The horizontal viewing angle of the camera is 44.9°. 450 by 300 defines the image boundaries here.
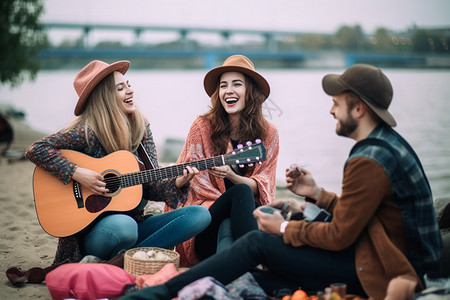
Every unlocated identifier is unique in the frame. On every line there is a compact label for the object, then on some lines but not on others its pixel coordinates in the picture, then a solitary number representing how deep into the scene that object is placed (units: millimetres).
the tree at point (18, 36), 13793
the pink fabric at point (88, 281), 2932
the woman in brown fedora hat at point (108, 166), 3490
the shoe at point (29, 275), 3391
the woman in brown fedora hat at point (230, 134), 3875
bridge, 37928
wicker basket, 3201
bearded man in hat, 2449
